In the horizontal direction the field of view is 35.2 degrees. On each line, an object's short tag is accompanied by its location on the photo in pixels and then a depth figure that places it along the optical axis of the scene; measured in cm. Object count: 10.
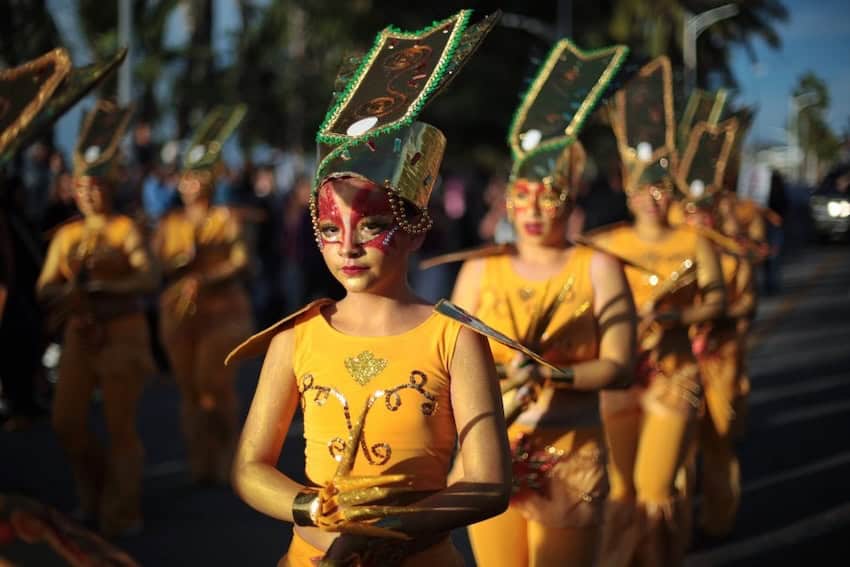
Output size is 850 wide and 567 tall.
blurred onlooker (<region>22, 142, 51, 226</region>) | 1340
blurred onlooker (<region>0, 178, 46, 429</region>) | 990
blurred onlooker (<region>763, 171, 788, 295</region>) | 1550
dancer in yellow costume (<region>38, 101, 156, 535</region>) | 730
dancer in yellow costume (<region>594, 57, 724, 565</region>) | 603
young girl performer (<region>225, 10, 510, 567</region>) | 301
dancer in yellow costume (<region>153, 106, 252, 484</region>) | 872
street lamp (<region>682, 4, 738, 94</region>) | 2717
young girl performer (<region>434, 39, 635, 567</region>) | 456
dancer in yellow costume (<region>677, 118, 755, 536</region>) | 743
